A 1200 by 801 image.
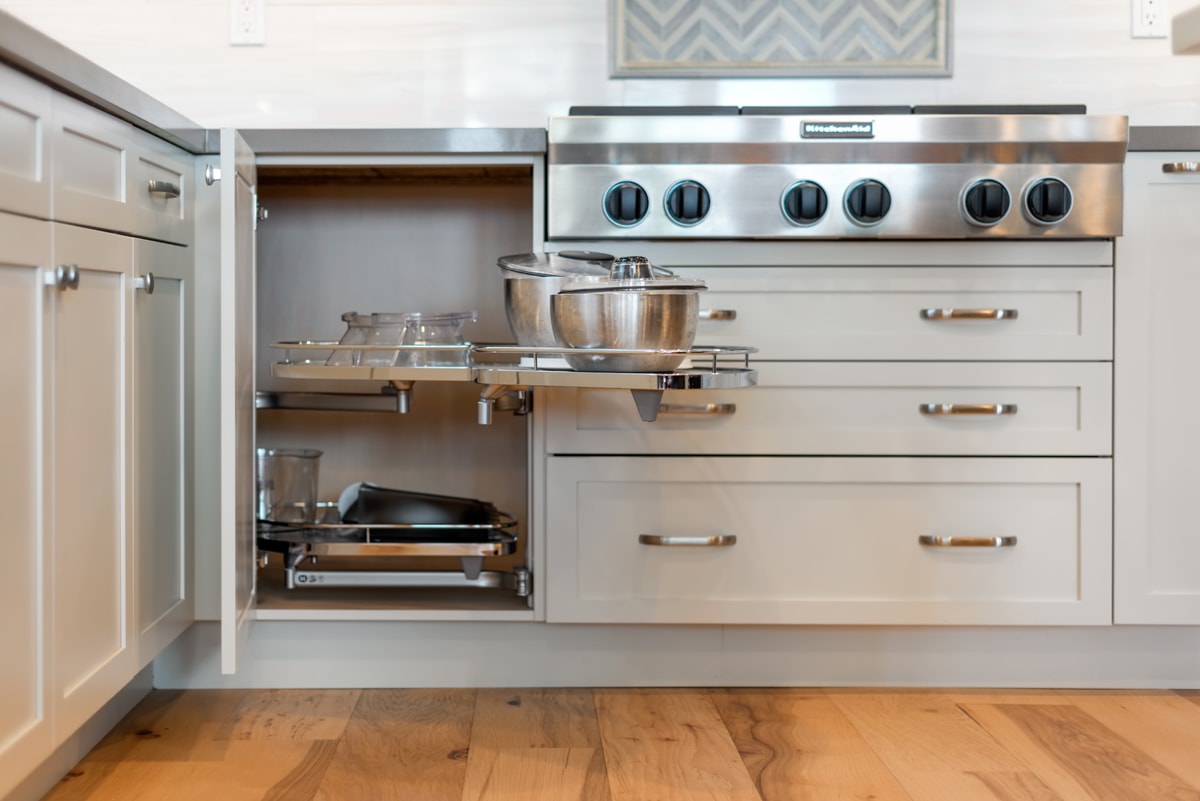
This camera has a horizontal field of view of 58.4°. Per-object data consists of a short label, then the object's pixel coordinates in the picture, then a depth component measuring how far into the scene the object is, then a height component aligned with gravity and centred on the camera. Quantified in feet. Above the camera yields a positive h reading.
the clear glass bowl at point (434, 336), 5.42 +0.28
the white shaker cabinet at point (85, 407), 3.67 -0.07
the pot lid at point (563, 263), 4.84 +0.60
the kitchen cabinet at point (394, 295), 7.27 +0.65
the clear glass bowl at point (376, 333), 5.47 +0.30
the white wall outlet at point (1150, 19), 7.22 +2.51
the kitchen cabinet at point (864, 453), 5.72 -0.33
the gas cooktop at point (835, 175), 5.58 +1.13
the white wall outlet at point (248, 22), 7.20 +2.47
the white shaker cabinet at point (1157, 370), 5.72 +0.11
